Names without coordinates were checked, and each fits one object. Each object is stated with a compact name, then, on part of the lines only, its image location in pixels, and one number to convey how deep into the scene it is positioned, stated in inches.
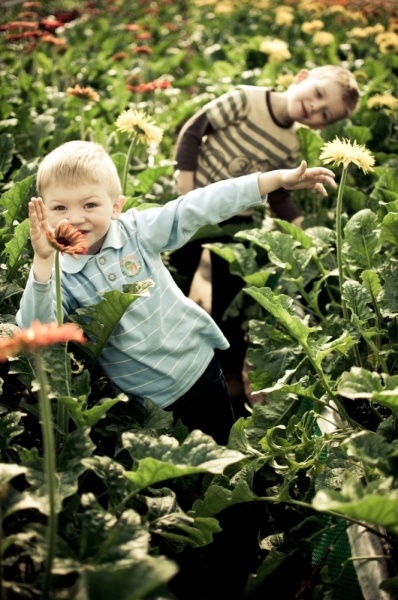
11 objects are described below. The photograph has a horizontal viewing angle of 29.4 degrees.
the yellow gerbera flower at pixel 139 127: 102.3
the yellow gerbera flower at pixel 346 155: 81.4
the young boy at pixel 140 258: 78.6
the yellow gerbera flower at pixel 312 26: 231.5
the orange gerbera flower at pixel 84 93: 122.3
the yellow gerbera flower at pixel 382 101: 152.0
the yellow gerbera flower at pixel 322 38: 226.7
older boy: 127.4
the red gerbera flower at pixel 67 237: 62.4
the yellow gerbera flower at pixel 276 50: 190.4
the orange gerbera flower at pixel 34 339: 48.4
